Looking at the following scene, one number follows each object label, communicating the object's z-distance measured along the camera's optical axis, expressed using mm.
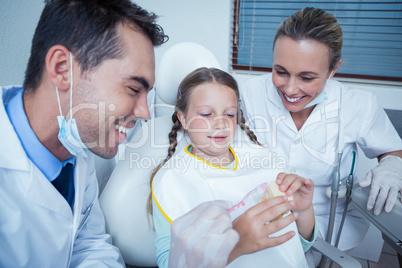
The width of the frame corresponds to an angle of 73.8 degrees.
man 822
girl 822
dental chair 1114
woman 1226
